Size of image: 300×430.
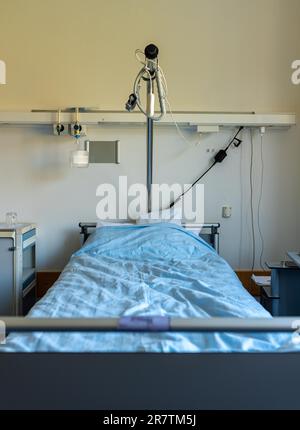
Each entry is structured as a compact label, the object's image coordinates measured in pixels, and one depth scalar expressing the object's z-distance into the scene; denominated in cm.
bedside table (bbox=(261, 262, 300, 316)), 218
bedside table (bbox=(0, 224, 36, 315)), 250
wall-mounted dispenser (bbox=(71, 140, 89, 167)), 276
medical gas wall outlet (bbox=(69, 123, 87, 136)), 283
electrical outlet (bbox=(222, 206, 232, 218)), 305
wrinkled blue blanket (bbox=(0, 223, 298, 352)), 105
